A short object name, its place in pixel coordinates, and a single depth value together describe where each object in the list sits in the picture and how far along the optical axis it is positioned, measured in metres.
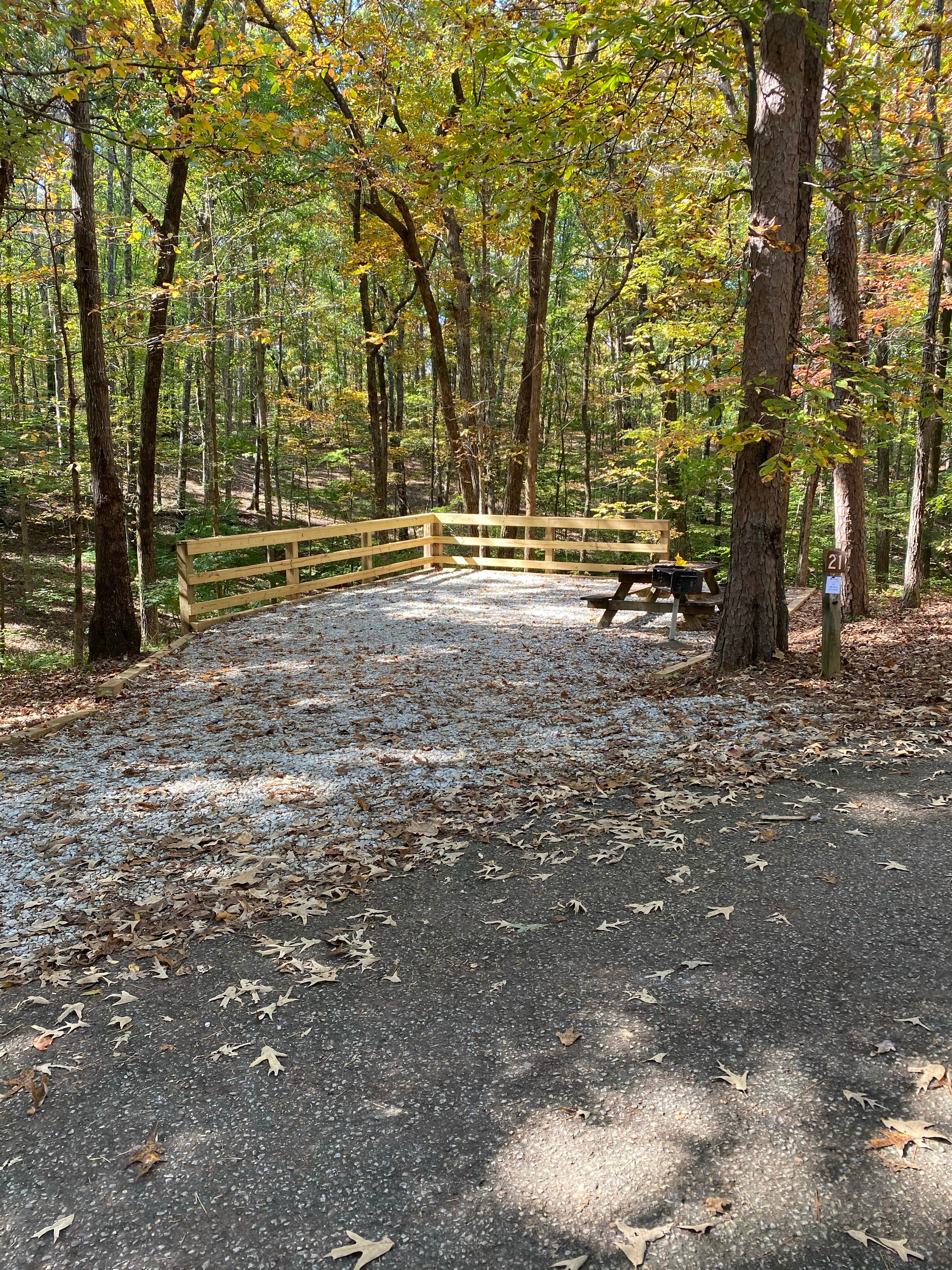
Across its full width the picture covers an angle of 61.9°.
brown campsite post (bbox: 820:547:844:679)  5.96
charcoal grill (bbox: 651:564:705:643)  8.47
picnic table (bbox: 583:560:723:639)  8.73
